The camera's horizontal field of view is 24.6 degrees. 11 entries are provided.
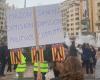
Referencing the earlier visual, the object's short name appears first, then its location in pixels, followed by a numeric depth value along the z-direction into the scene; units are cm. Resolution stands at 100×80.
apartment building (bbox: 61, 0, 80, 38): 7005
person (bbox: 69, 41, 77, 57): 1012
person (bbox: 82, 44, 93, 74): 908
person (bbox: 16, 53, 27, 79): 582
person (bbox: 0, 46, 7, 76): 849
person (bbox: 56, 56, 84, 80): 222
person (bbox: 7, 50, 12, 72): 913
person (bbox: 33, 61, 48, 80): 472
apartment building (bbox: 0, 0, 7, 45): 6640
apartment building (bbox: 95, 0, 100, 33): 4815
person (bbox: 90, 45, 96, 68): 919
